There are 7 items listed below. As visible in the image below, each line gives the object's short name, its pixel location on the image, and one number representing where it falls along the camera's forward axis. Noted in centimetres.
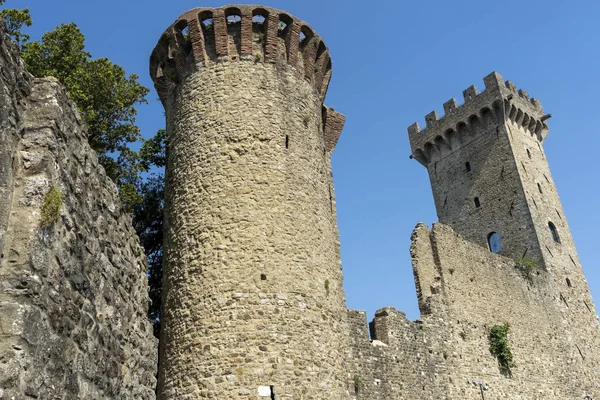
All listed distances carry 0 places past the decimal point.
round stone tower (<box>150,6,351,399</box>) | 1000
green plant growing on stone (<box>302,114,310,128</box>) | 1294
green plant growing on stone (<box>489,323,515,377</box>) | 1836
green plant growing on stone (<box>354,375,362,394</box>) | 1301
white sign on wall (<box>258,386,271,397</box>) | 953
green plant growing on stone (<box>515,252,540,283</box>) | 2234
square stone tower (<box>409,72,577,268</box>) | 2619
